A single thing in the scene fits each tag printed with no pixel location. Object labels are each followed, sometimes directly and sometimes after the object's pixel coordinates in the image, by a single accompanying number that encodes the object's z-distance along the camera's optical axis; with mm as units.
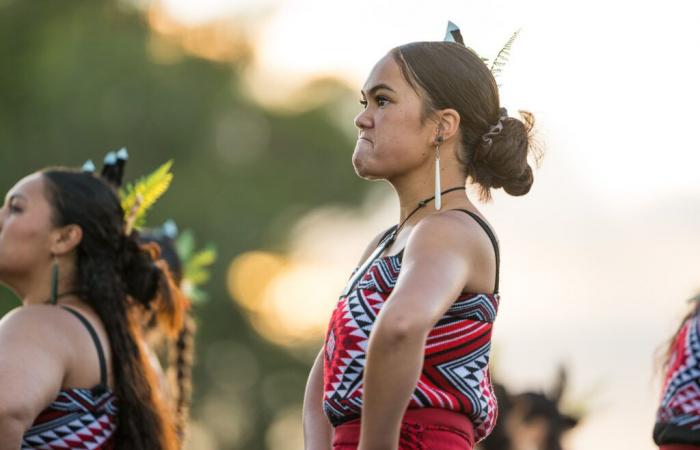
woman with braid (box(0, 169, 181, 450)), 9578
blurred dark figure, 11375
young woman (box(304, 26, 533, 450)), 7164
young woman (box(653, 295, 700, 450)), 10148
